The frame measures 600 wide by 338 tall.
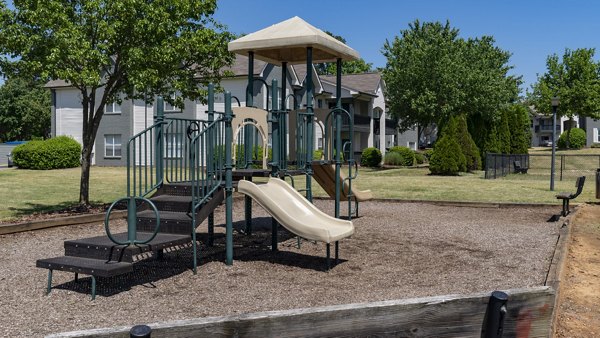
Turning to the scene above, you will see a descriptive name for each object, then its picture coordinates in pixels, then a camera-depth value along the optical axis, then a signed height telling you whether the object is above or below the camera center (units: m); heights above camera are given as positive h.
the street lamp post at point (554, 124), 20.98 +1.00
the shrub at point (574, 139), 65.44 +1.38
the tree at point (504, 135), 38.28 +1.08
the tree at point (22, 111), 63.97 +4.47
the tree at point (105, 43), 11.81 +2.45
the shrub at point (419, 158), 45.98 -0.71
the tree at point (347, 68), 78.91 +12.25
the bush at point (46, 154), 32.68 -0.38
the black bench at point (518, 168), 33.66 -1.14
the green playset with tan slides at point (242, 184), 6.38 -0.53
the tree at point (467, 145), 35.17 +0.33
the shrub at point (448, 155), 31.66 -0.30
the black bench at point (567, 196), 13.25 -1.14
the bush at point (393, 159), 43.04 -0.75
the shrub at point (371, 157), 42.91 -0.60
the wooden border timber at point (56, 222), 10.24 -1.52
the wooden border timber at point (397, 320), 2.43 -0.81
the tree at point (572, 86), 57.78 +7.17
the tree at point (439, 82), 39.59 +5.15
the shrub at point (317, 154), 36.50 -0.33
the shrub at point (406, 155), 43.88 -0.44
